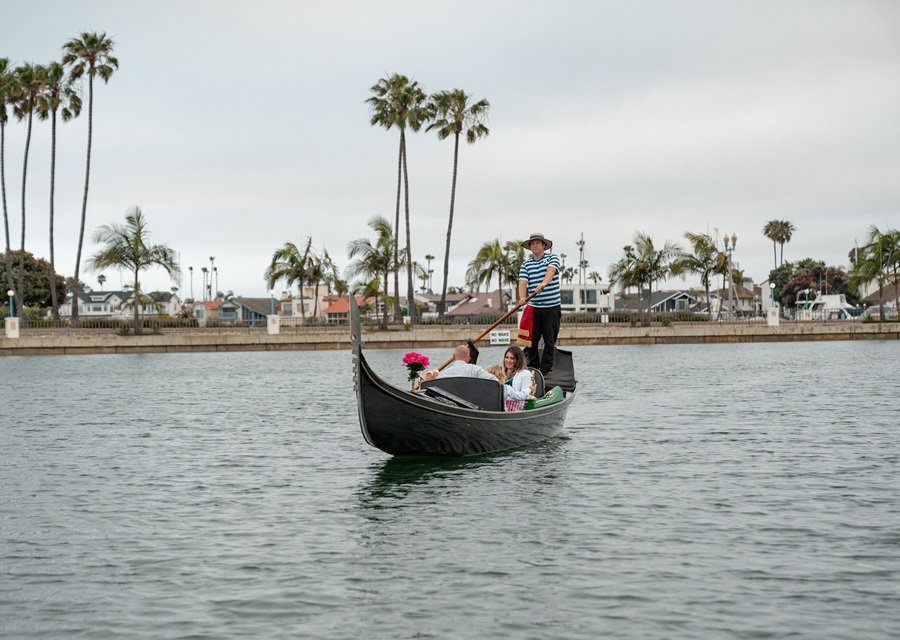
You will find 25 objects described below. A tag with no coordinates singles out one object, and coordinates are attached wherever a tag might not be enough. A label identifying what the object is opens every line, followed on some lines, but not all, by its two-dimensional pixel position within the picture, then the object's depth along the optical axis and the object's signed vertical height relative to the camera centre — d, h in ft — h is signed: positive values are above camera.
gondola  38.27 -4.10
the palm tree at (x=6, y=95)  217.56 +51.53
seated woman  45.52 -2.73
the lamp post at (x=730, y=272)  221.91 +10.86
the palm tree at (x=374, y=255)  220.02 +15.22
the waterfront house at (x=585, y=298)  354.95 +8.40
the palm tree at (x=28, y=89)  215.31 +52.19
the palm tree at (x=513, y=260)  233.96 +14.78
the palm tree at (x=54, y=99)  216.74 +50.37
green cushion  47.03 -3.82
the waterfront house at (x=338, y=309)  372.46 +5.40
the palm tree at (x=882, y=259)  221.25 +13.34
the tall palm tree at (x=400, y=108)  222.69 +49.04
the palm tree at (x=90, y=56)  212.84 +58.67
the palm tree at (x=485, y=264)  234.99 +14.00
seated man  43.14 -2.06
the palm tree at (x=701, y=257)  240.12 +15.36
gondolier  49.01 +1.66
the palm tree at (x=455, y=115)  223.71 +47.36
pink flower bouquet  43.77 -1.80
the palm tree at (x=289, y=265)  252.01 +15.11
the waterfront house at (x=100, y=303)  431.84 +10.02
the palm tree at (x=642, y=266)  224.12 +12.47
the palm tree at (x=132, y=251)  193.77 +14.68
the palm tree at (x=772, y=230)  452.76 +41.28
